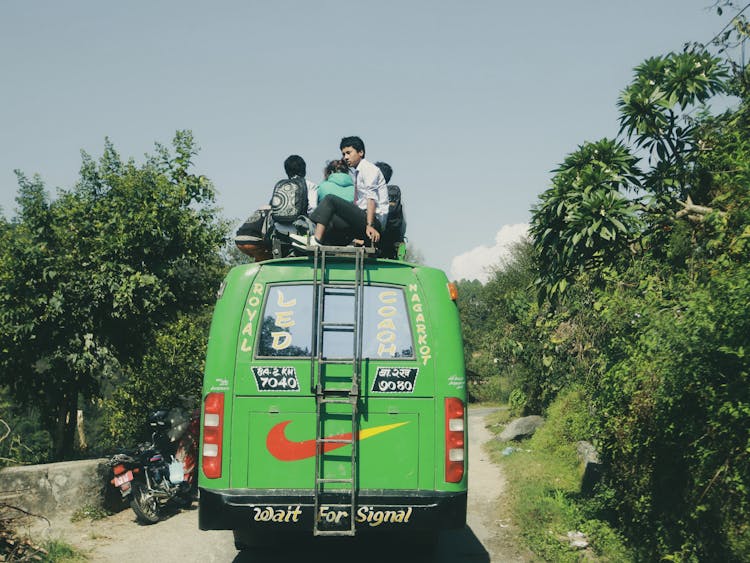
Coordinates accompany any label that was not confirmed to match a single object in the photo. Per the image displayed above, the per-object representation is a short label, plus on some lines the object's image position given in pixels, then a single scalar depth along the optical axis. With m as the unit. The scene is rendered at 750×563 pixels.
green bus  5.55
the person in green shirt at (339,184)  6.95
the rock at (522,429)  17.75
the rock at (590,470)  9.38
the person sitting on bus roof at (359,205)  6.55
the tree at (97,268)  11.24
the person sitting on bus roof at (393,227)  7.64
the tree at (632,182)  7.46
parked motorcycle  8.53
